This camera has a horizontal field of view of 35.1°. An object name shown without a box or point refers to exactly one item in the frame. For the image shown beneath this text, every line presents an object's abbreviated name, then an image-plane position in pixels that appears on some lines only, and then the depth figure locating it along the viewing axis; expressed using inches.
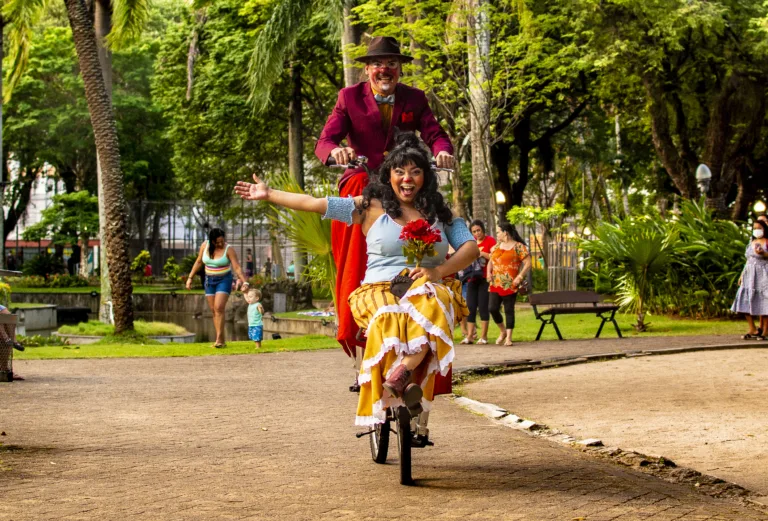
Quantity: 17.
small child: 732.7
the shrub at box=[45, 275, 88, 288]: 1945.1
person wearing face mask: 713.0
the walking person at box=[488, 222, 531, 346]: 684.7
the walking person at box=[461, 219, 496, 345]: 692.1
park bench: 762.2
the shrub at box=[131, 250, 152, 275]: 2116.1
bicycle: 240.2
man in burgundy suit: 288.1
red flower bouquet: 247.0
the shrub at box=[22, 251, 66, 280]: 2094.0
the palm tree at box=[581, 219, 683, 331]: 837.2
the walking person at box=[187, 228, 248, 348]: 689.6
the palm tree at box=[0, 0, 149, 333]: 847.1
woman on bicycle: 243.1
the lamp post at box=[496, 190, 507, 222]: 1336.1
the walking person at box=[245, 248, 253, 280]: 2285.7
